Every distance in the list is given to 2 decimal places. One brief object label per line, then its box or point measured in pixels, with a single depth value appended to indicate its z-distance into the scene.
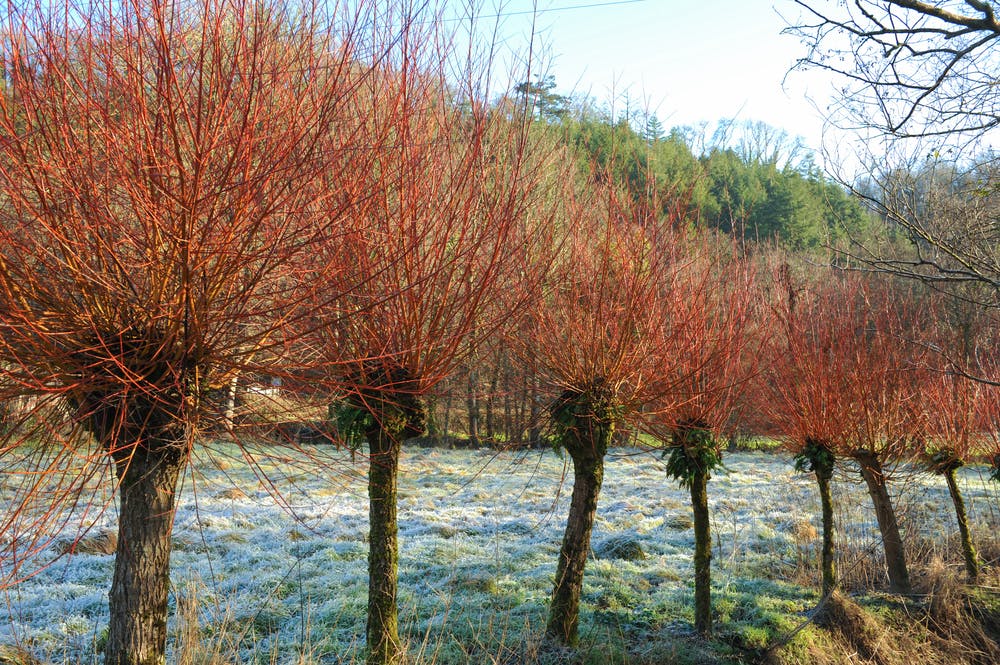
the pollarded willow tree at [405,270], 3.40
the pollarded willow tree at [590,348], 4.96
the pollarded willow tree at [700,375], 5.39
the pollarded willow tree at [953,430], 7.44
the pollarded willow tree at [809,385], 6.73
